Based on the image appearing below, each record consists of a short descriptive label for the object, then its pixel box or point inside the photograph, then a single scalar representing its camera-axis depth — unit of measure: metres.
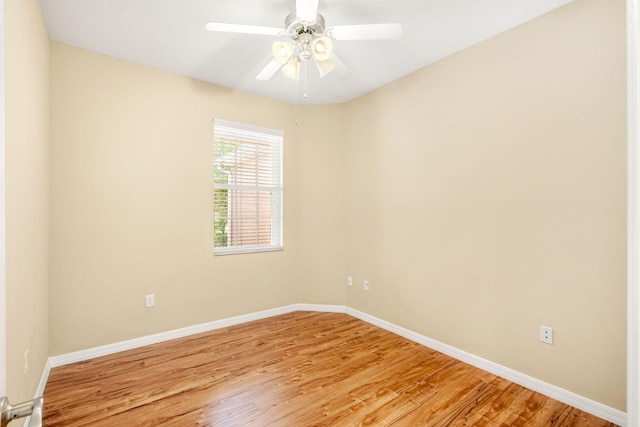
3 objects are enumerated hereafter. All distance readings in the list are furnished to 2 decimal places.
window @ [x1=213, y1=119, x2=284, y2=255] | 3.41
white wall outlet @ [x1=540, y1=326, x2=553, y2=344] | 2.13
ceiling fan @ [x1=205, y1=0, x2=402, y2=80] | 1.81
